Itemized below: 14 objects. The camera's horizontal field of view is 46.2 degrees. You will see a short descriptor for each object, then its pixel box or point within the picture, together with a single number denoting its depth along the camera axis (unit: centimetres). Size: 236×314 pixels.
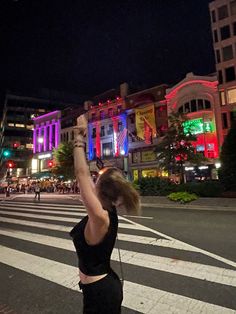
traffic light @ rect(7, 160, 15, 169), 3140
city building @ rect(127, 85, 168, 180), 3969
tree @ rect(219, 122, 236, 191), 1727
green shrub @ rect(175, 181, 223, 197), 1711
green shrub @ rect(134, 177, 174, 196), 1966
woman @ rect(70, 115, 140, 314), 204
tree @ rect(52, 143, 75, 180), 4178
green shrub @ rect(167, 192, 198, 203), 1675
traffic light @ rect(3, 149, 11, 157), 2870
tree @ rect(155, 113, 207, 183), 2273
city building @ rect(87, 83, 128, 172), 4359
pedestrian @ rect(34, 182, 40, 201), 2554
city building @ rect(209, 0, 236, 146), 3338
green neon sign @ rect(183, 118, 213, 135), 3381
